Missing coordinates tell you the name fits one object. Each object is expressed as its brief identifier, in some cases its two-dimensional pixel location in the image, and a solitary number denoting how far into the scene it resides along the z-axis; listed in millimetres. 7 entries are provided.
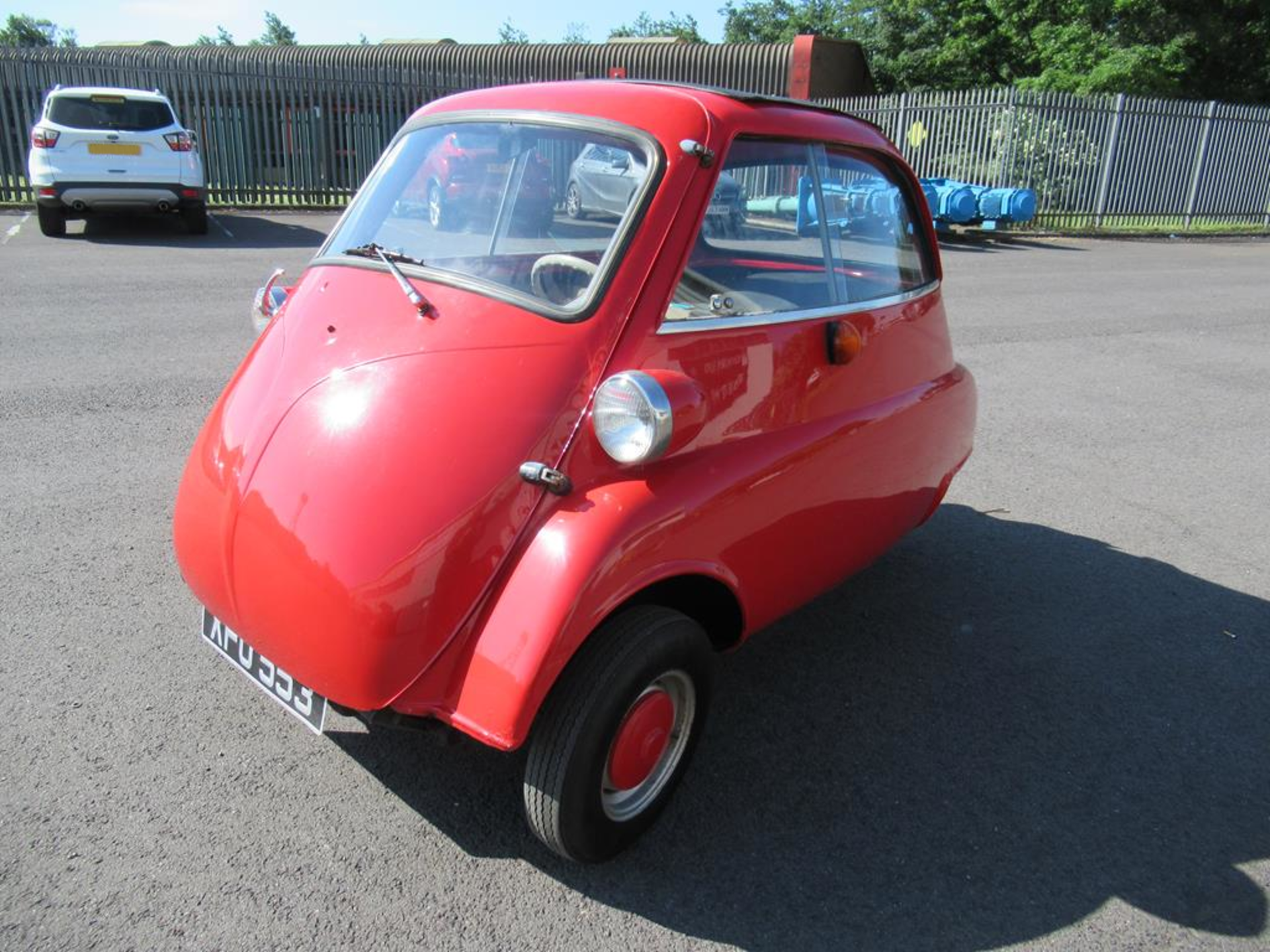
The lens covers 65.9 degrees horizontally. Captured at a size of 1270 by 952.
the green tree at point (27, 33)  62500
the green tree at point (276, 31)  74188
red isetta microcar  2246
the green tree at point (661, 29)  57250
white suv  11656
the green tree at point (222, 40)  64038
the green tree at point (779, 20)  43562
